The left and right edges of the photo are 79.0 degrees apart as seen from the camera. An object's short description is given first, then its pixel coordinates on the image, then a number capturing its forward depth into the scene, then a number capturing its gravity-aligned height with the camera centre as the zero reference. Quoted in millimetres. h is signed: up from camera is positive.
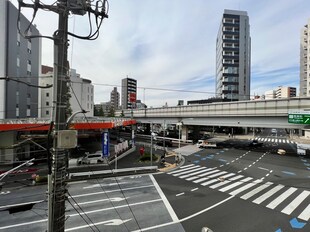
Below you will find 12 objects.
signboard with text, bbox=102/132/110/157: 23344 -3589
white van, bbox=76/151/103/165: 26119 -6181
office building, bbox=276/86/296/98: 142812 +20458
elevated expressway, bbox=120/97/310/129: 27977 +718
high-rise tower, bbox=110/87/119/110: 180250 +17781
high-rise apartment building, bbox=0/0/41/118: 34469 +10247
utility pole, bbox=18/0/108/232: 4441 +140
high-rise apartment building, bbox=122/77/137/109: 154050 +22574
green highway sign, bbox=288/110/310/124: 24973 +118
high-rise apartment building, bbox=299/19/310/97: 86250 +26451
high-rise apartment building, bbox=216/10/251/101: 86250 +29860
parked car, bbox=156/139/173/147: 44256 -6591
